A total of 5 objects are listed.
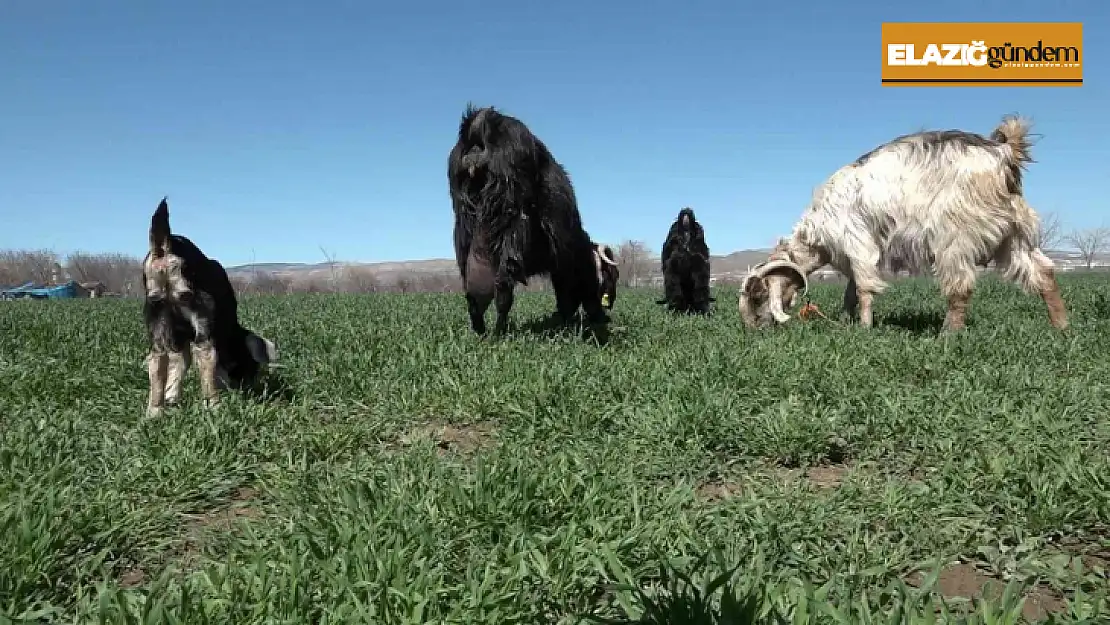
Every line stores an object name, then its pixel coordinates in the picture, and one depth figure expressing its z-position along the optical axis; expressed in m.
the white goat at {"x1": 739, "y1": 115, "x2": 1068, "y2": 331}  6.09
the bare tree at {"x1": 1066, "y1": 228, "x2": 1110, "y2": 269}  88.00
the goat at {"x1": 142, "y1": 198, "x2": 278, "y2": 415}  3.37
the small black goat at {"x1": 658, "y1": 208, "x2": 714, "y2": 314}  9.47
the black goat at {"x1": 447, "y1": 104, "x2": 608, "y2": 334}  5.53
